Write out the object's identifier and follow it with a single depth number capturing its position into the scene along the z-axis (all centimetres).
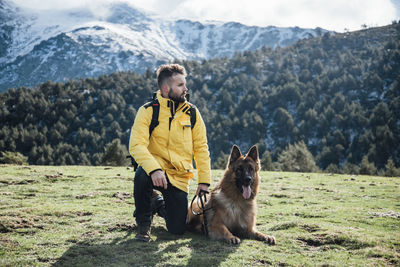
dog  641
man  590
